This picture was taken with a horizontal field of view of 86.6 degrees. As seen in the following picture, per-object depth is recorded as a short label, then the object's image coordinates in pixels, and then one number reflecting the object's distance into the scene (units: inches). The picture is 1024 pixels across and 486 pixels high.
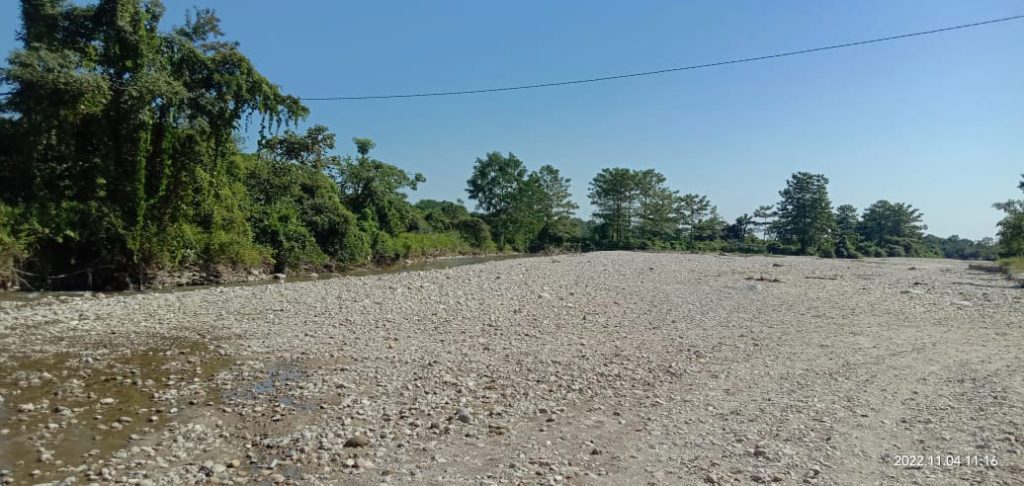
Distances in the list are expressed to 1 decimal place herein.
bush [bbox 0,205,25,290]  608.1
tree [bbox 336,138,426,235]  1437.0
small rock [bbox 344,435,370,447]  212.7
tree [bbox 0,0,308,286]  638.5
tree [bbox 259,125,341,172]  1258.6
